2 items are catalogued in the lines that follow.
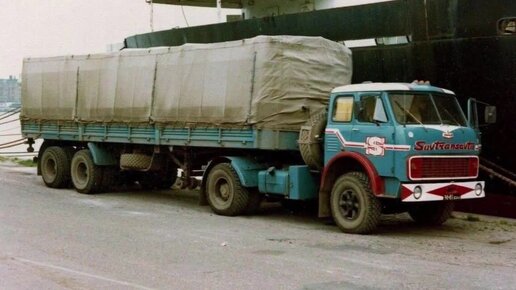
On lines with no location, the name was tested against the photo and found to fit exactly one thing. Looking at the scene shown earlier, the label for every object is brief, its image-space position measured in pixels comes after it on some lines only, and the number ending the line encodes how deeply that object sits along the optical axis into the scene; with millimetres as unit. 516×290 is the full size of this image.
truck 10266
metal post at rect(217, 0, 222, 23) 18141
